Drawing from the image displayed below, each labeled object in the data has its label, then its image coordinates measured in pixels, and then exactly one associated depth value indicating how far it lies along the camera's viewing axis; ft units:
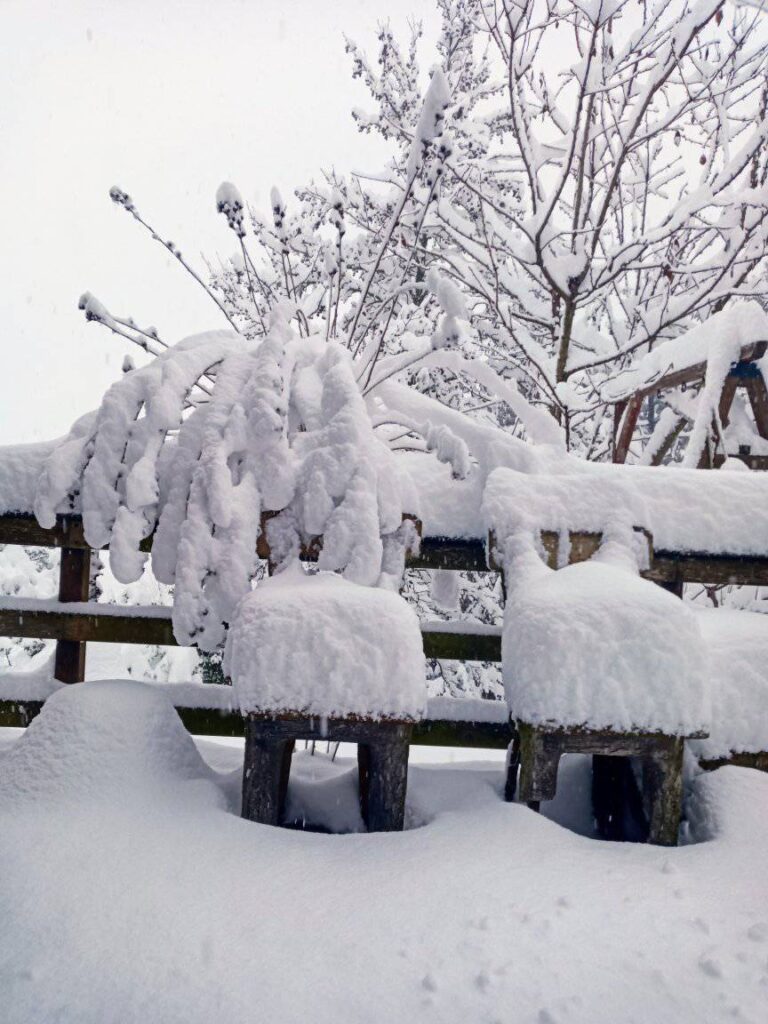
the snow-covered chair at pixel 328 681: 5.25
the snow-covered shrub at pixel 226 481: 6.26
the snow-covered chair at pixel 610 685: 5.45
